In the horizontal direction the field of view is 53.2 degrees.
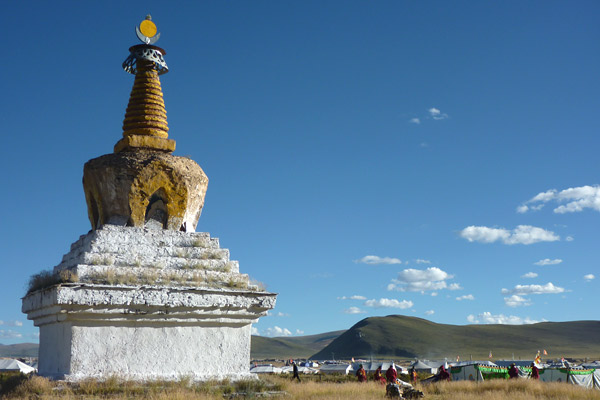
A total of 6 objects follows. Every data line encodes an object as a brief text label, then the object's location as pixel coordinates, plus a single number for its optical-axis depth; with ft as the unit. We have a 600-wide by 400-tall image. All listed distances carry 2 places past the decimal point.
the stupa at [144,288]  34.30
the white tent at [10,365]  154.18
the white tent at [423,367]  202.74
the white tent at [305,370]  181.81
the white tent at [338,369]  189.14
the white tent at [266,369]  172.29
